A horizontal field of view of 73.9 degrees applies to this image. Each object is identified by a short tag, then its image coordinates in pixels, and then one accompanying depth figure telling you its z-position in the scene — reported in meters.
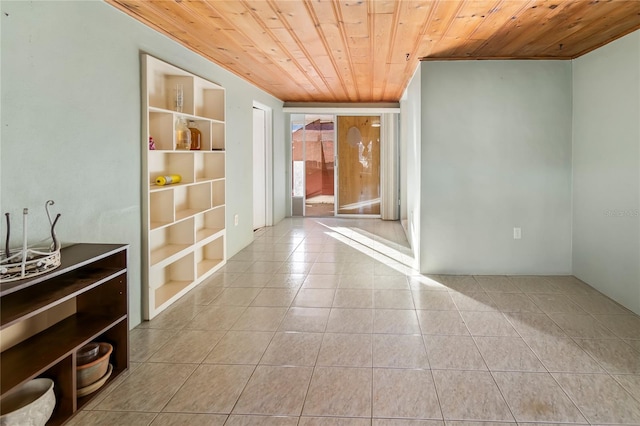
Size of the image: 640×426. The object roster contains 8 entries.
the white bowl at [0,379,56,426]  1.69
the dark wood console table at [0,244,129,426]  1.75
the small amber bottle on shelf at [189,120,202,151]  4.02
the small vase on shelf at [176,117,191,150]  3.76
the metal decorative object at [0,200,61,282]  1.69
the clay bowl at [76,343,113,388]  2.13
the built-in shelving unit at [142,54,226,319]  3.21
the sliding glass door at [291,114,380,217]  8.47
